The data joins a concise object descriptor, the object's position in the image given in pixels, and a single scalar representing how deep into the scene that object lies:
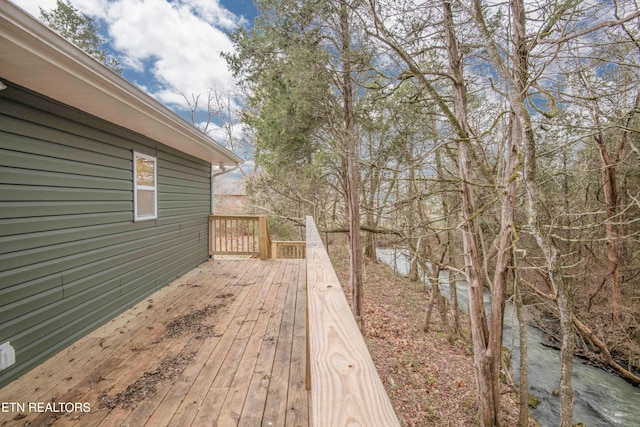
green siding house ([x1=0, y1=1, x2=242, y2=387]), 2.14
